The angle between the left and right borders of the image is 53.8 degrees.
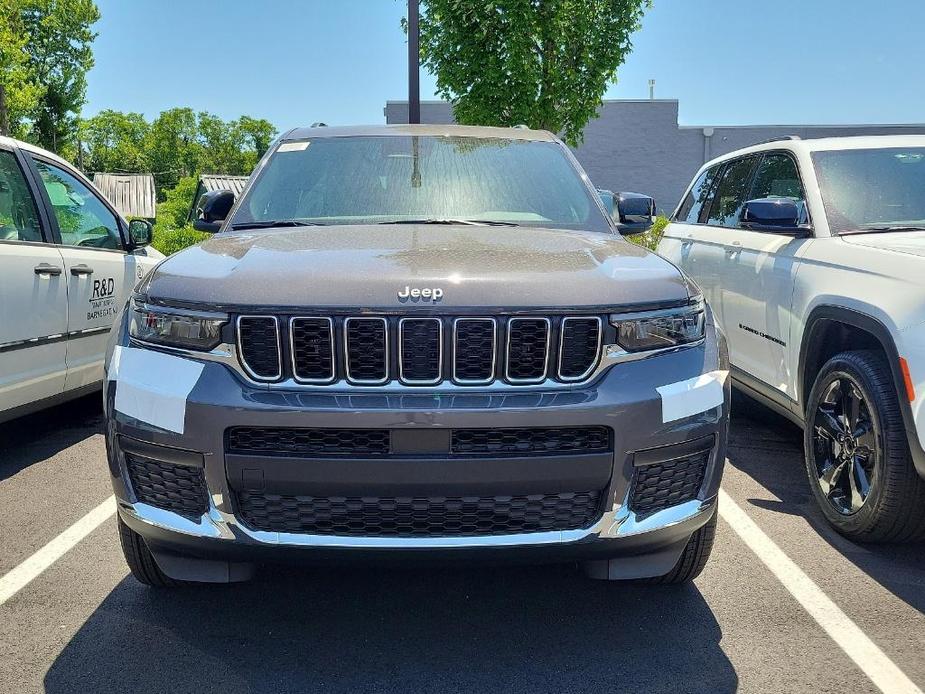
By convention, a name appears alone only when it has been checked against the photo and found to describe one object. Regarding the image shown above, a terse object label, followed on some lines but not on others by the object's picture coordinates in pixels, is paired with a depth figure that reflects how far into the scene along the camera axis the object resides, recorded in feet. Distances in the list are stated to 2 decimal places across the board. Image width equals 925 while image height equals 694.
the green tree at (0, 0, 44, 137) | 78.84
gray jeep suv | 8.54
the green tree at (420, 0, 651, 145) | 52.49
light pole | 39.29
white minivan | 15.96
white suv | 12.25
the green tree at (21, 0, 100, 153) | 163.94
